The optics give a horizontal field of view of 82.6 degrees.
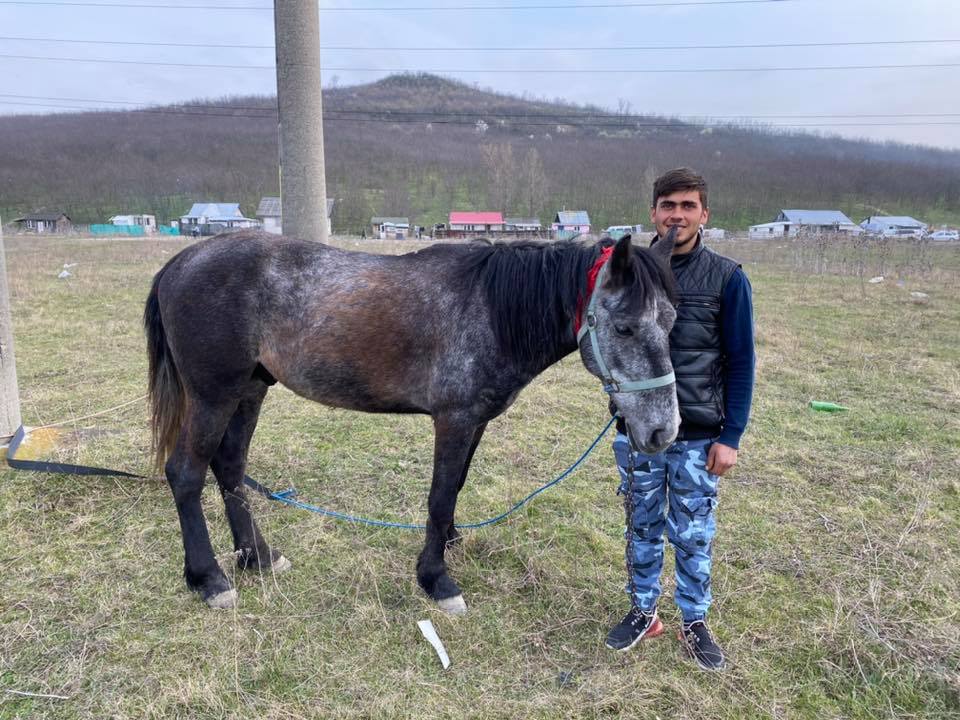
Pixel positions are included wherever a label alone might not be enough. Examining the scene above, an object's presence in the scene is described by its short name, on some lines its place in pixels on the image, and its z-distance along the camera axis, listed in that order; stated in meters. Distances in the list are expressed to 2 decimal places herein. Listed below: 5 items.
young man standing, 2.38
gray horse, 2.73
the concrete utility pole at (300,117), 4.34
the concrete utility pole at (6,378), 4.46
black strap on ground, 4.04
